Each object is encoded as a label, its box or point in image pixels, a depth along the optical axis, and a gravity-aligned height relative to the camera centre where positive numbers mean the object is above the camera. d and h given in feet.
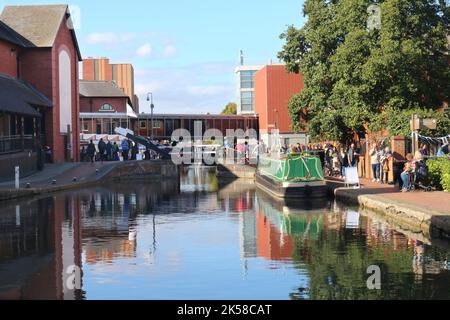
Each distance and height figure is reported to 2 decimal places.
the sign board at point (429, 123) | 90.48 +1.59
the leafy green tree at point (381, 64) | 108.06 +11.14
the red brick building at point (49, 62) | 155.33 +17.21
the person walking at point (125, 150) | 169.37 -2.33
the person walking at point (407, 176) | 83.20 -4.56
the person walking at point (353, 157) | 109.50 -3.04
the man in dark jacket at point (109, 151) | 172.65 -2.57
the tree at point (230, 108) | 473.67 +20.17
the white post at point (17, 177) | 100.53 -4.91
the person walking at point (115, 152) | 173.17 -2.83
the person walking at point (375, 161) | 99.86 -3.47
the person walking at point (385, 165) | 96.72 -3.87
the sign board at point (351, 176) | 91.66 -4.93
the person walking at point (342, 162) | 113.35 -3.93
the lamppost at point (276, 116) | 230.27 +6.78
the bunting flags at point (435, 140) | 97.04 -0.59
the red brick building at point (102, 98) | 256.52 +14.95
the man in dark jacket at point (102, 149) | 169.07 -2.03
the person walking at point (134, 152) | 173.26 -2.90
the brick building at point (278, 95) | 229.66 +13.60
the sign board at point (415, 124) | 89.55 +1.48
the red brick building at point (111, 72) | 385.09 +38.53
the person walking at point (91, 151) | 162.93 -2.38
